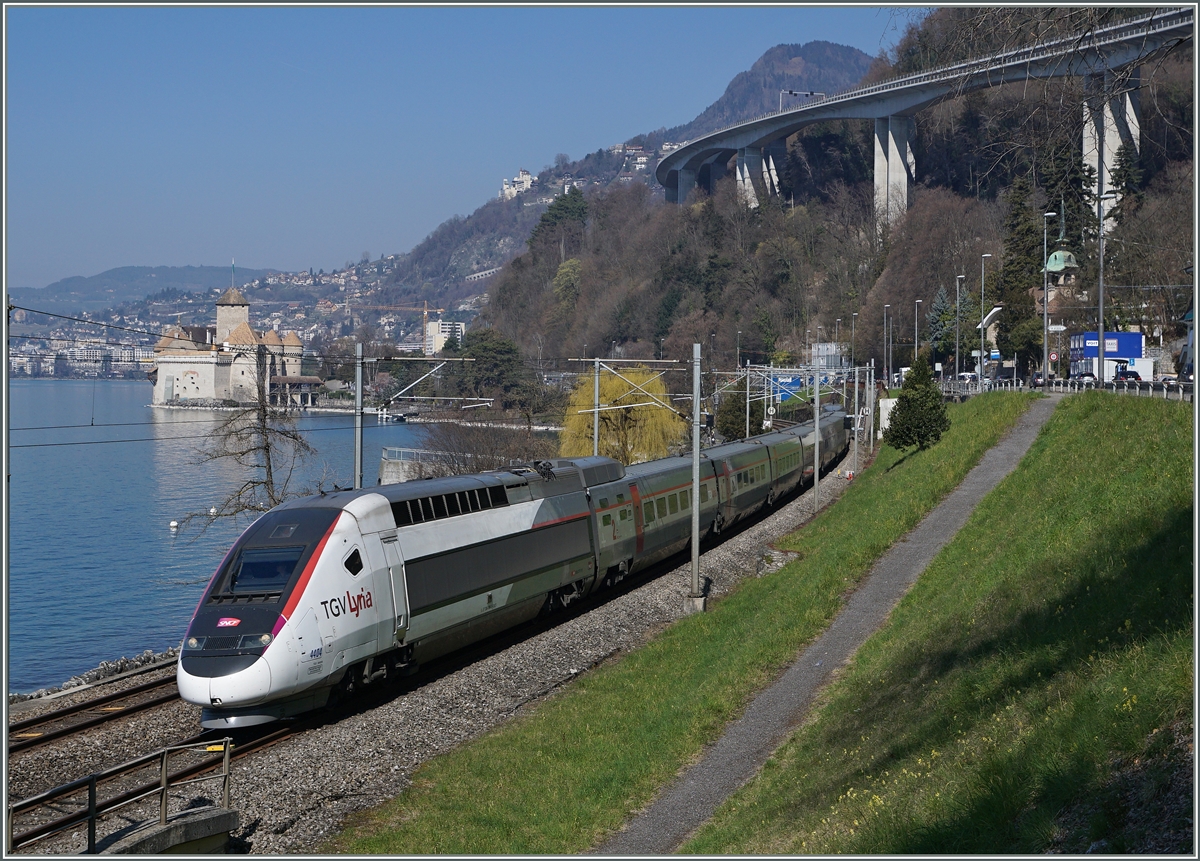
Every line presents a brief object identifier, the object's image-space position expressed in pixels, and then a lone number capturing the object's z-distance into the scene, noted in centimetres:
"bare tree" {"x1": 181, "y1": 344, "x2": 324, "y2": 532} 3481
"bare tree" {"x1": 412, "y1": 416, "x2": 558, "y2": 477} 6331
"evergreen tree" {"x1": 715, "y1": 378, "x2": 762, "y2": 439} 7406
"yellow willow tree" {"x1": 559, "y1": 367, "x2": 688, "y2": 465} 6319
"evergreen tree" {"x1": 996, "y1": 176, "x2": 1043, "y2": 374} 7594
